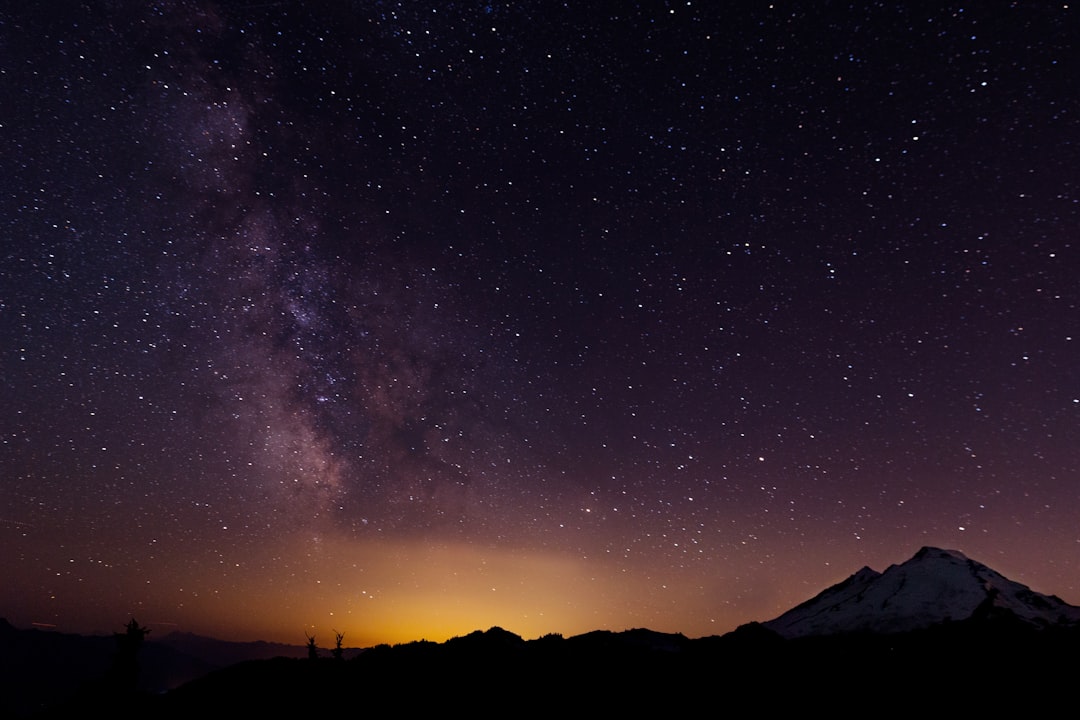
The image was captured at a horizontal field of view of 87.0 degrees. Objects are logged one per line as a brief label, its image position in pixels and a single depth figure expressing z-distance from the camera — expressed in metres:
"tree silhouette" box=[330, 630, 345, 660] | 48.36
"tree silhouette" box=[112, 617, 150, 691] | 36.16
